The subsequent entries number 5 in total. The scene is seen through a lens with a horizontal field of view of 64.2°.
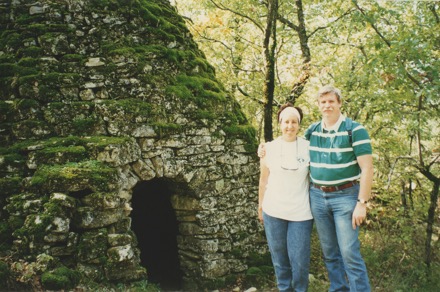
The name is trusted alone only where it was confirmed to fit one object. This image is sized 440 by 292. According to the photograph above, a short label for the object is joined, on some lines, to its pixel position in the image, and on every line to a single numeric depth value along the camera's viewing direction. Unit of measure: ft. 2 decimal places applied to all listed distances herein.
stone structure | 13.03
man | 9.48
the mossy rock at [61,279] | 11.71
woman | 10.23
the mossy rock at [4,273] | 11.45
